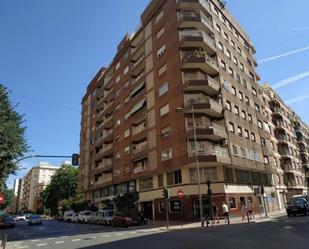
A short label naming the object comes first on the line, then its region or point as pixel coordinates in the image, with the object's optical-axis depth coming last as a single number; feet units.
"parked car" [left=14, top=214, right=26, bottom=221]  200.23
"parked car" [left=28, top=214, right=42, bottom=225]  131.34
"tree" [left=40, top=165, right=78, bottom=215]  249.55
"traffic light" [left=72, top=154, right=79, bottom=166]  65.26
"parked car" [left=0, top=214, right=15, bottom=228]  112.41
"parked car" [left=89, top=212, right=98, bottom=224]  115.69
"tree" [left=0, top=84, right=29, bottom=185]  72.69
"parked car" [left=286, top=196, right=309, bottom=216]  86.88
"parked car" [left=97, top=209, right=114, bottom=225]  101.71
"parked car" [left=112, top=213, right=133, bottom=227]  89.45
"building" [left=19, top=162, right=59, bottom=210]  391.28
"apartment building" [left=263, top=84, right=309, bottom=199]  166.20
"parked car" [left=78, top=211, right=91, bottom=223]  126.09
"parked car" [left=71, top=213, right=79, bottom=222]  141.08
